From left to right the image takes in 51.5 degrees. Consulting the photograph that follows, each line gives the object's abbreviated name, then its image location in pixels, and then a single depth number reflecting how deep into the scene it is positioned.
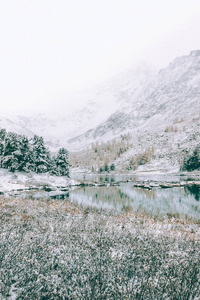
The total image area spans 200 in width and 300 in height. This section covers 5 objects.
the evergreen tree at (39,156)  56.42
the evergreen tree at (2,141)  51.79
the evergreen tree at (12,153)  48.25
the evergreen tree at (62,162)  63.72
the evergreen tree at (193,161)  111.39
